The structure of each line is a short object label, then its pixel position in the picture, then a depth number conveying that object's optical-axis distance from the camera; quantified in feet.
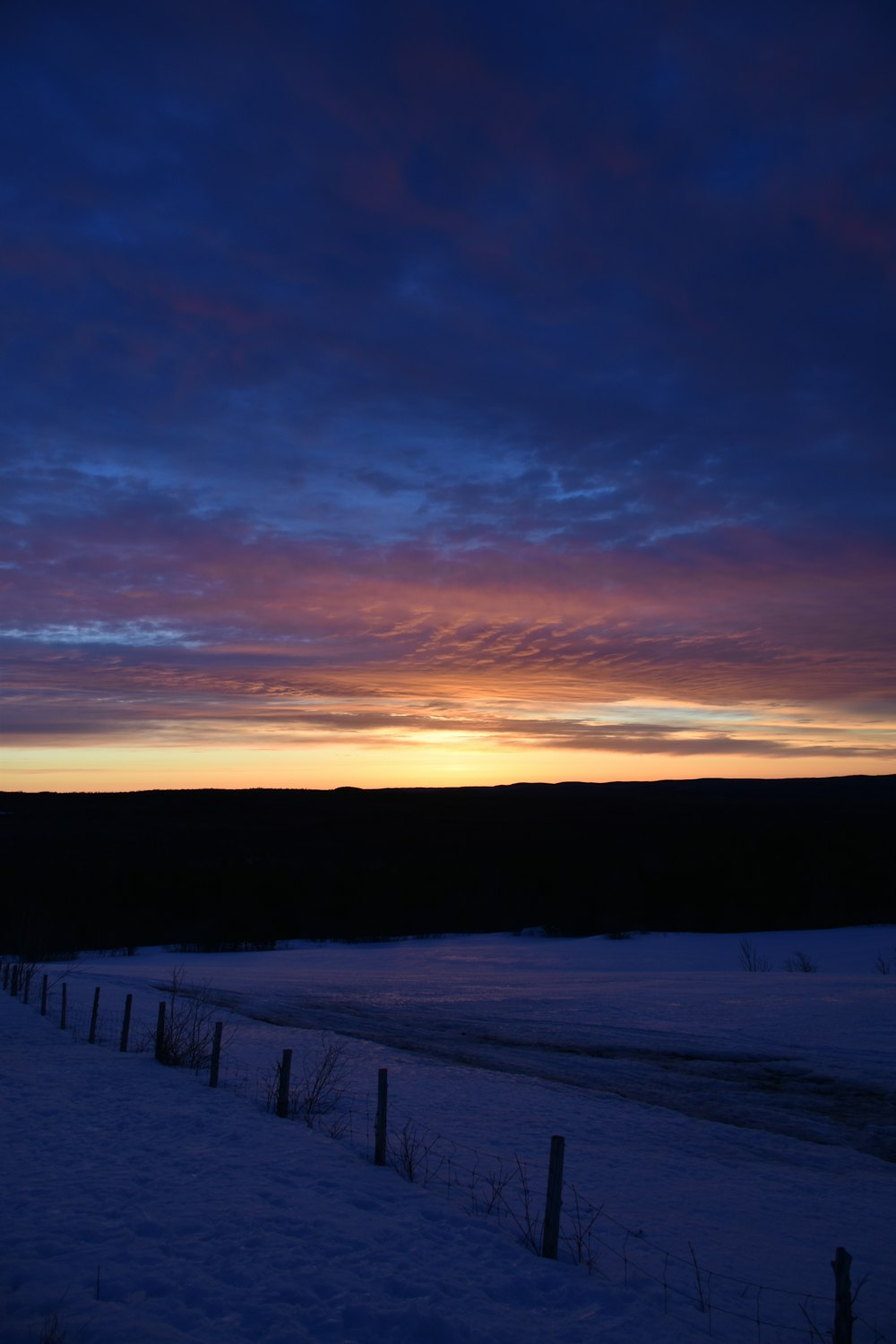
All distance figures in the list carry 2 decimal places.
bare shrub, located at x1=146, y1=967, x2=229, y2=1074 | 53.72
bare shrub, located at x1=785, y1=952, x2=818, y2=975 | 131.01
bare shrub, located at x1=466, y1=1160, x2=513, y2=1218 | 29.84
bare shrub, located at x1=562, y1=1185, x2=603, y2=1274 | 25.56
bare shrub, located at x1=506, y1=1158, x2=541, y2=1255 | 26.32
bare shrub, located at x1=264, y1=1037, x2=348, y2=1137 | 41.78
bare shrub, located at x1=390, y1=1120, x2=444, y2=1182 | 33.45
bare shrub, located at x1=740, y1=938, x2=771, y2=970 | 139.44
